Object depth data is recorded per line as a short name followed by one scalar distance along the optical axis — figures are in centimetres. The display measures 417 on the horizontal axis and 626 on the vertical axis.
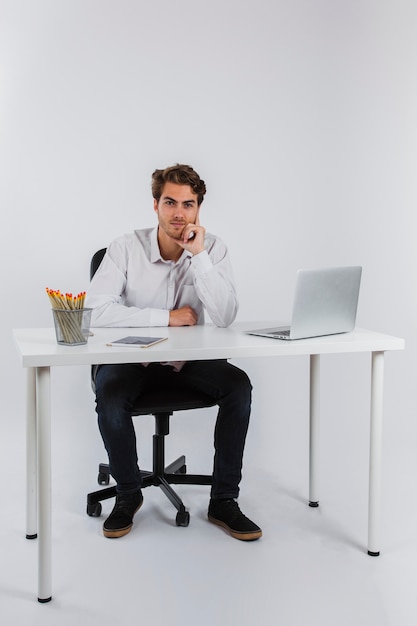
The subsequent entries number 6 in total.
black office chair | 242
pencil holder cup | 205
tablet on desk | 205
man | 243
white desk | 194
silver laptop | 214
